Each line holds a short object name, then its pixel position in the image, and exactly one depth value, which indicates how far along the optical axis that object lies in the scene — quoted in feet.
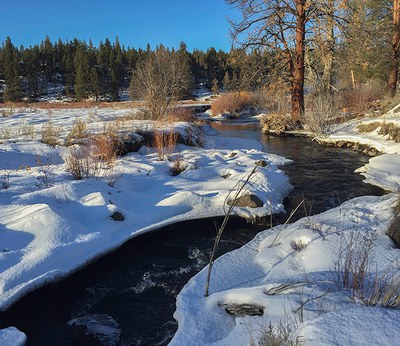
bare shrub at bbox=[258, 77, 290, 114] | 54.10
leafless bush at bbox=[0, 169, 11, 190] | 20.02
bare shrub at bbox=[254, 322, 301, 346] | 7.29
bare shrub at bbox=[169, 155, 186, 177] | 26.73
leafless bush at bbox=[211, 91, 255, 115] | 106.83
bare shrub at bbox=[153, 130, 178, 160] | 29.99
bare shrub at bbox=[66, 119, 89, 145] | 32.40
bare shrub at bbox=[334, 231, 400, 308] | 8.40
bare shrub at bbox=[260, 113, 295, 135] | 56.39
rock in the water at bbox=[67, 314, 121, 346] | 11.28
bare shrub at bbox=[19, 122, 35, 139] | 33.33
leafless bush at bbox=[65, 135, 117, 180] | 23.00
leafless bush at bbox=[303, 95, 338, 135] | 48.39
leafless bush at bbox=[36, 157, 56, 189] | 20.74
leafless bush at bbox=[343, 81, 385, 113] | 61.41
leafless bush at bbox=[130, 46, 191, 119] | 47.62
